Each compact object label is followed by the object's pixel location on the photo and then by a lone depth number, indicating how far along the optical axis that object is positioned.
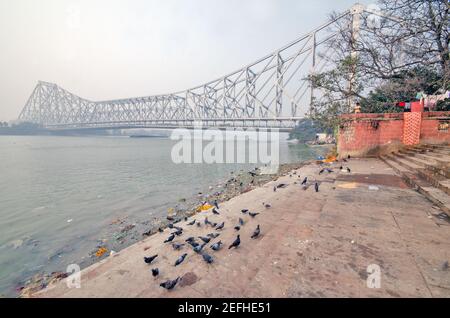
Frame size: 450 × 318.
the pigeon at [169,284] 1.78
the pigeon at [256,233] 2.64
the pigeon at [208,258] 2.15
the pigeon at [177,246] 2.62
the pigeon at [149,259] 2.25
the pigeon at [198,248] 2.38
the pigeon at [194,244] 2.50
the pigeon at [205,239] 2.65
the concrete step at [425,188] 3.13
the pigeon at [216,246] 2.42
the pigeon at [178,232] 3.06
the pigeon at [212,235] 2.86
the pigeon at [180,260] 2.21
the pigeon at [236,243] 2.43
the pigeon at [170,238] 2.84
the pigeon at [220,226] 3.14
